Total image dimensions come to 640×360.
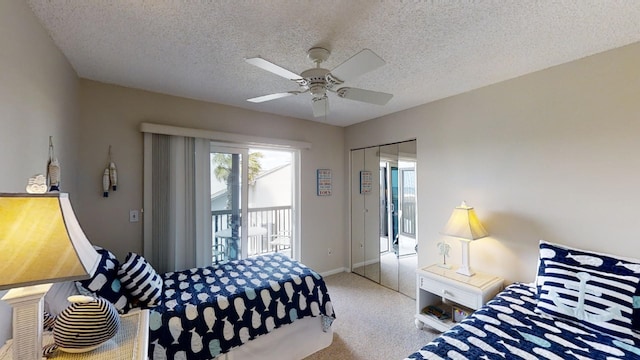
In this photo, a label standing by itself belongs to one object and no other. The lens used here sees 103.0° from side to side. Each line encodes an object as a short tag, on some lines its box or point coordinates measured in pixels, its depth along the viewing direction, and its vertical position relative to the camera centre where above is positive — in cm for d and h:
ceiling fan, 143 +68
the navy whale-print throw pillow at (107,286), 164 -66
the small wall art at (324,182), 398 +4
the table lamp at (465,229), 237 -44
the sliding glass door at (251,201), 318 -23
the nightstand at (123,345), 104 -71
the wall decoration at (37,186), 93 +1
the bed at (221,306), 172 -93
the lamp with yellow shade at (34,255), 77 -21
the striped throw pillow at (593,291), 148 -70
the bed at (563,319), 133 -87
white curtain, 269 -17
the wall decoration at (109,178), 244 +9
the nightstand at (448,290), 220 -99
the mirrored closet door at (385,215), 334 -45
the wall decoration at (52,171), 169 +12
